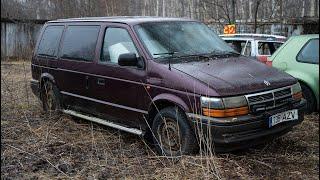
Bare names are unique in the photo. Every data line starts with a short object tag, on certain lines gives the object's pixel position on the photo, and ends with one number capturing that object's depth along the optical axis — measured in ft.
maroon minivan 15.78
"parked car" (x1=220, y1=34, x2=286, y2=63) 33.19
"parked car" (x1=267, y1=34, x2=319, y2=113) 21.39
